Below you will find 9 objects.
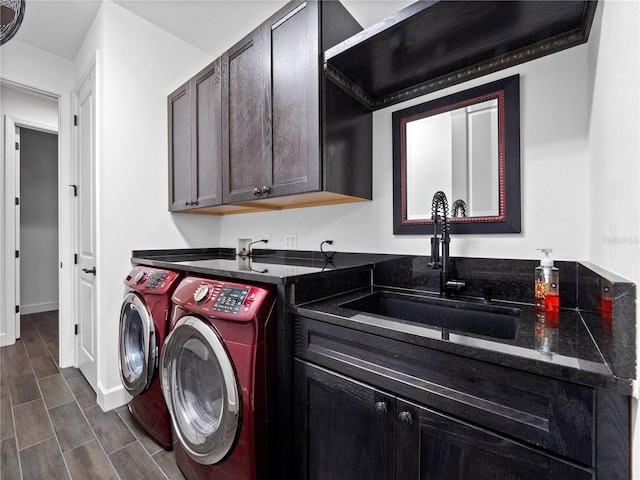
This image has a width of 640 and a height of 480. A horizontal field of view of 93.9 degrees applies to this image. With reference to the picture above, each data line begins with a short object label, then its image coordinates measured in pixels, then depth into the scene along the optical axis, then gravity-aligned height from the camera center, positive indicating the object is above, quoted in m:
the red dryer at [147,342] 1.60 -0.59
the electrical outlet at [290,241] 2.05 -0.01
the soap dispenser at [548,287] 1.08 -0.18
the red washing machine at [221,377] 1.10 -0.57
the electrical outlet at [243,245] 2.27 -0.04
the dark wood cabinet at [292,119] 1.36 +0.61
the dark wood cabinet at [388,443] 0.70 -0.57
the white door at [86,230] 2.17 +0.08
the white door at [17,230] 3.13 +0.13
